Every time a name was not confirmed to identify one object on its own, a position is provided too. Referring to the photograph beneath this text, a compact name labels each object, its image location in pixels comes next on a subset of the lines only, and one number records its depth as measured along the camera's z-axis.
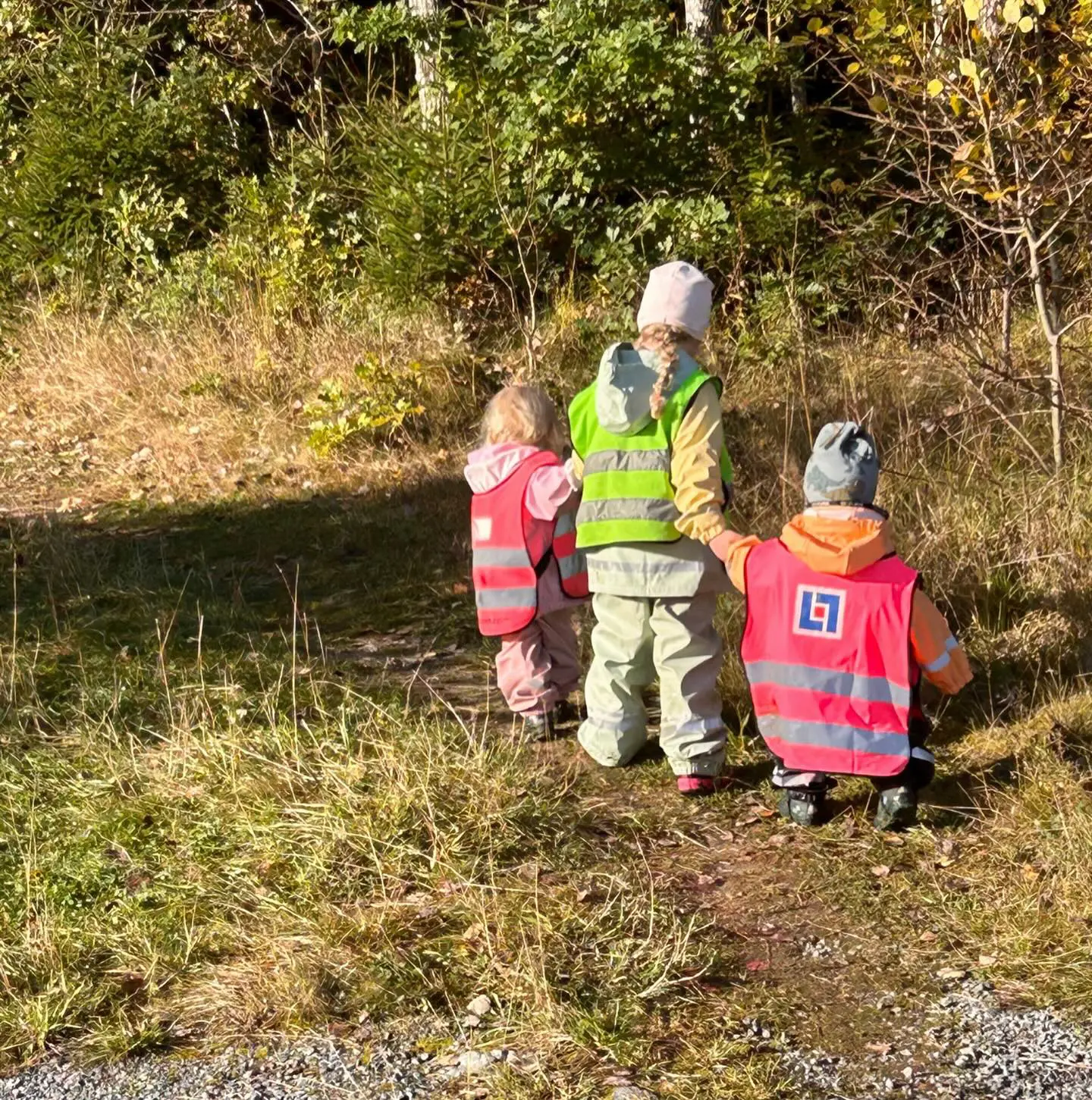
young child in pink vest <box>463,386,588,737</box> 5.24
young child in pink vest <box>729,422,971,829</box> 4.30
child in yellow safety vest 4.70
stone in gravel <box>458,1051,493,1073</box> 3.51
